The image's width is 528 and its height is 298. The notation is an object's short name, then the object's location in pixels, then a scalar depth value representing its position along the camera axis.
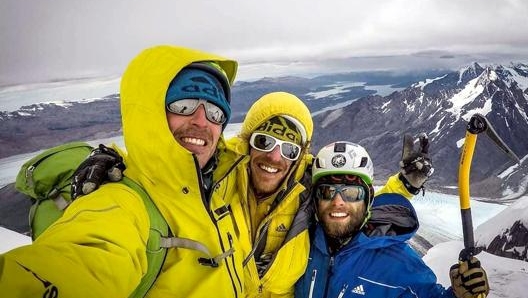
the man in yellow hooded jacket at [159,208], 0.99
